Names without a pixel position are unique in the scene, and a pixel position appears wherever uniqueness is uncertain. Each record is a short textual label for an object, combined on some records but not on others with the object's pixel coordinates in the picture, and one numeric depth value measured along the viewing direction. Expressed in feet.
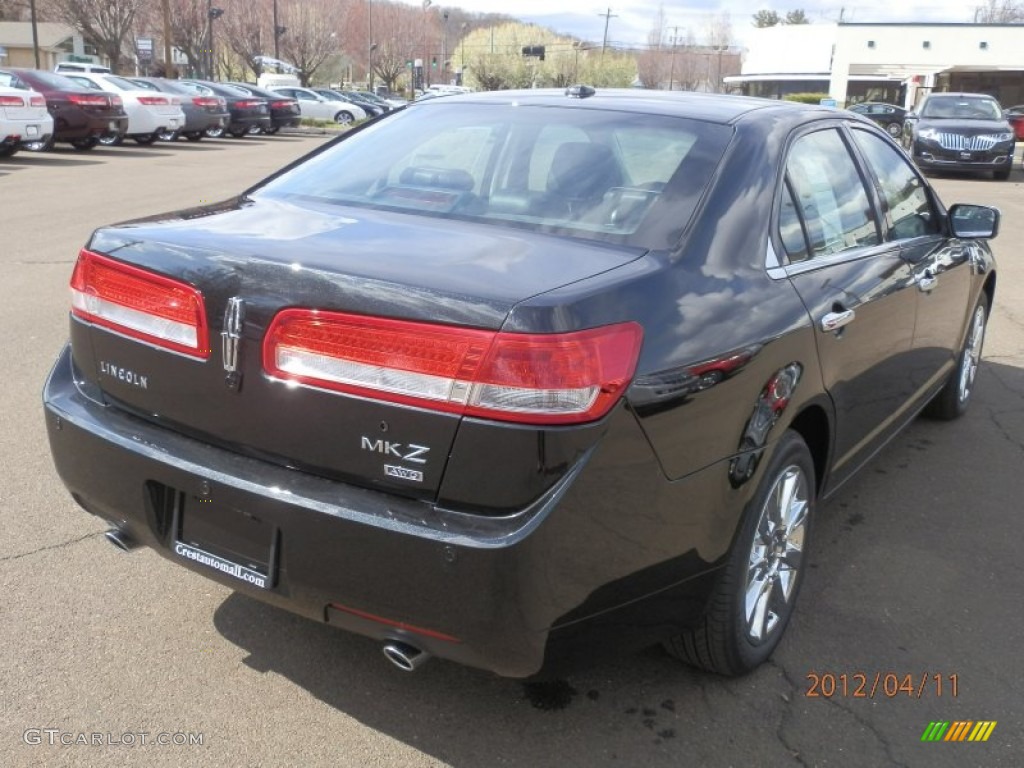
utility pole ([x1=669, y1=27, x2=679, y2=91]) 377.77
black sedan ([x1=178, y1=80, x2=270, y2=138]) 92.94
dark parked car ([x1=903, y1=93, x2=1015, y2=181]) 68.54
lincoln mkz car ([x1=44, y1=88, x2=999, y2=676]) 7.28
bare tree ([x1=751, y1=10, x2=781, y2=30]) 496.15
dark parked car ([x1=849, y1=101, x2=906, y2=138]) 108.99
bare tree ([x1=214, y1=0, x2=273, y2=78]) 242.99
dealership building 189.06
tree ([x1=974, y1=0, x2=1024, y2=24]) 317.63
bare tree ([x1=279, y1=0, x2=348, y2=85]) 249.96
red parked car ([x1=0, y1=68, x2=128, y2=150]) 63.52
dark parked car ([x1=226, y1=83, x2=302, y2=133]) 103.19
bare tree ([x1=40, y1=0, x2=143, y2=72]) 179.93
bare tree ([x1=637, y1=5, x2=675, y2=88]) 424.46
